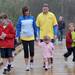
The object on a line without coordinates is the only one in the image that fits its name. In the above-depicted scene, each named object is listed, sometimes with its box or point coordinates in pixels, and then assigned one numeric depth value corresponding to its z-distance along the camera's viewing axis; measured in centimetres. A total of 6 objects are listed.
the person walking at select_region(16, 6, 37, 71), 1414
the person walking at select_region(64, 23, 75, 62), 1625
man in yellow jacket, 1464
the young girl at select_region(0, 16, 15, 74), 1371
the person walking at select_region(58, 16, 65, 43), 3102
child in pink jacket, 1473
